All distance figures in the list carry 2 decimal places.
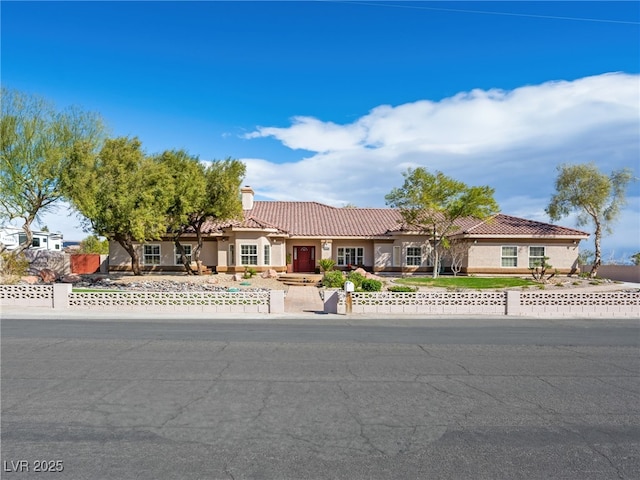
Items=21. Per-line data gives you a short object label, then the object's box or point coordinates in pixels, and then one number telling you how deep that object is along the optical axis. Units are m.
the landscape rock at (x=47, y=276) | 28.69
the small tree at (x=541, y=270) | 30.12
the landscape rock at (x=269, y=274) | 30.18
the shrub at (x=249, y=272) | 30.20
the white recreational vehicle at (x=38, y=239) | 42.03
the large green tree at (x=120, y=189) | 24.19
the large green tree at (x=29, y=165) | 24.66
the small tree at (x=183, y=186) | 27.44
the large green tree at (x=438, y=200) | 29.80
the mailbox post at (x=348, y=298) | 17.08
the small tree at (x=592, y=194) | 35.53
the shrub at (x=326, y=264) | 32.06
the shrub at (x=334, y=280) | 24.91
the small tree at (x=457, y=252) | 33.16
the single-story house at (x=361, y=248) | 32.16
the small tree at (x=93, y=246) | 52.67
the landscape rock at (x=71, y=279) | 28.83
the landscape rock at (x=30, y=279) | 24.65
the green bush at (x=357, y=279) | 23.16
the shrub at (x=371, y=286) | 22.03
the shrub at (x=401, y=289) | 22.67
